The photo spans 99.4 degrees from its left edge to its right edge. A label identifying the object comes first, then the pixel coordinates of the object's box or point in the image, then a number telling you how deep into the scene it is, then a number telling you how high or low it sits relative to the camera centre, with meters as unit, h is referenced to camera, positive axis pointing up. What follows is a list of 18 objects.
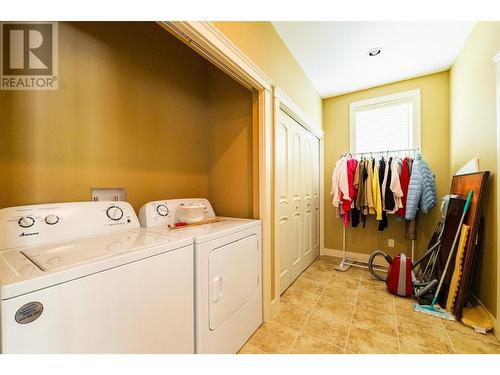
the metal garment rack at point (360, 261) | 2.77 -0.98
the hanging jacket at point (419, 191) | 2.38 -0.06
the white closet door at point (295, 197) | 2.15 -0.13
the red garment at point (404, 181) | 2.48 +0.06
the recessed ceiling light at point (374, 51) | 2.23 +1.44
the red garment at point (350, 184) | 2.73 +0.03
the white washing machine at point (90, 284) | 0.60 -0.33
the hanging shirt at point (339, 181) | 2.76 +0.07
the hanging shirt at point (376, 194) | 2.57 -0.10
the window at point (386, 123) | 2.86 +0.91
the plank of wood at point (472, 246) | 1.73 -0.50
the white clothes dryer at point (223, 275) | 1.12 -0.54
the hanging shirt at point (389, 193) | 2.54 -0.09
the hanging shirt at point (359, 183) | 2.70 +0.04
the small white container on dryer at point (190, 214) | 1.48 -0.19
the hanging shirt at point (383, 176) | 2.57 +0.12
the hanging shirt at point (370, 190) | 2.63 -0.05
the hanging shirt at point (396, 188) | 2.47 -0.02
